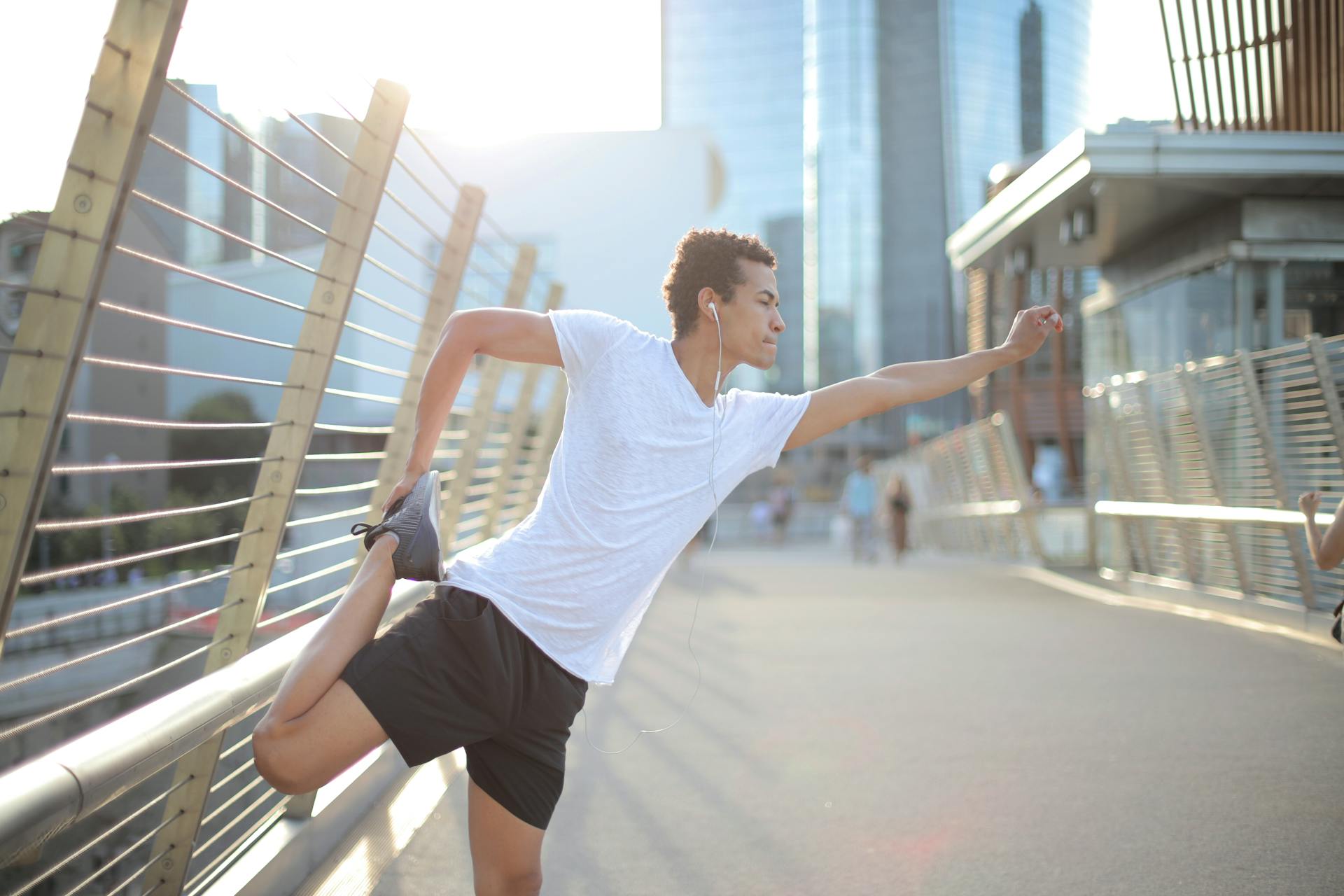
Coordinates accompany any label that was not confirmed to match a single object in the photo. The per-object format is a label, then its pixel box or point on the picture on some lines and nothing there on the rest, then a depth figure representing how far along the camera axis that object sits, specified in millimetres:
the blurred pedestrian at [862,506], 22344
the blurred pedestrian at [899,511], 22281
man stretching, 2439
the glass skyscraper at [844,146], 112625
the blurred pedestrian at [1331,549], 4191
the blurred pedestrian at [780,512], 33625
